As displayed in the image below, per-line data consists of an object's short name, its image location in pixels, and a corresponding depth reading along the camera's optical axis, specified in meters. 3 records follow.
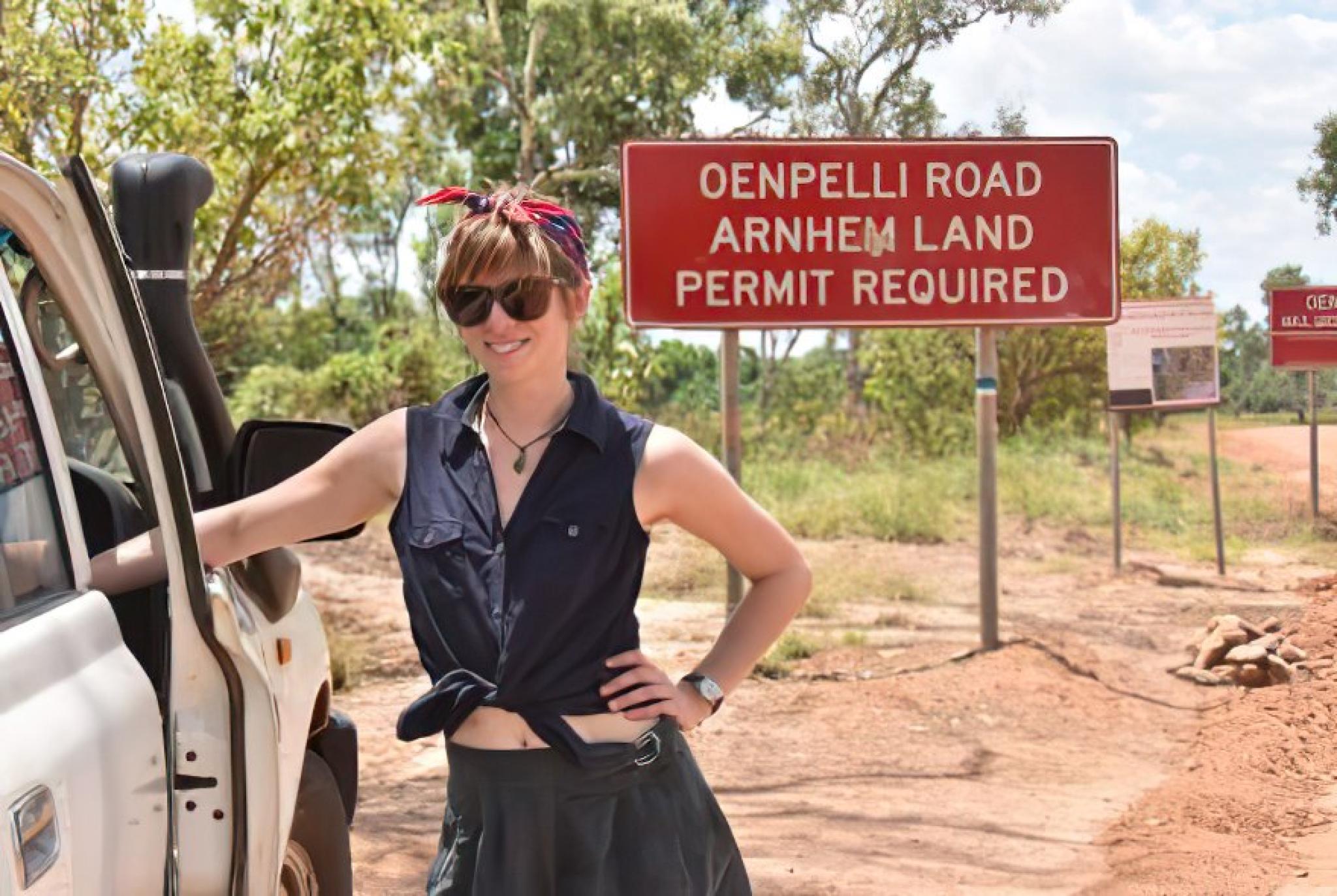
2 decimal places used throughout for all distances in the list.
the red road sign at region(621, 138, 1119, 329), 8.24
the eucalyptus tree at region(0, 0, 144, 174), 8.41
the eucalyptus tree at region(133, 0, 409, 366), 9.66
